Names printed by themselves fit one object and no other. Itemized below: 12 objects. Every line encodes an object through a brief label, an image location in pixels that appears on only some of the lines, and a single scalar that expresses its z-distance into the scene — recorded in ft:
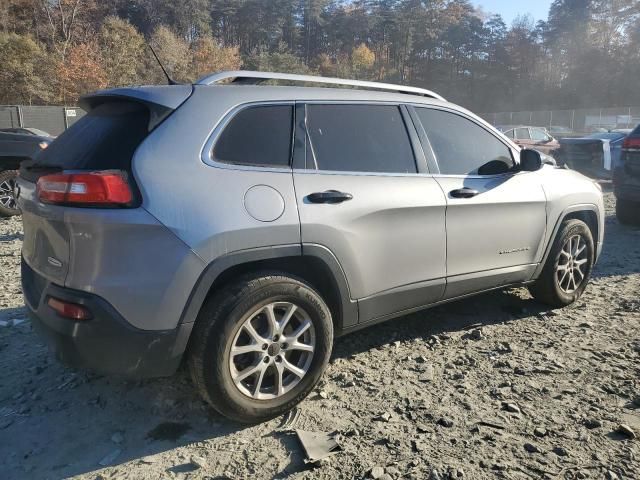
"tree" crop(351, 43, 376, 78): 272.25
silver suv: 8.05
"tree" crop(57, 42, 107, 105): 137.08
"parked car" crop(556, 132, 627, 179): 45.39
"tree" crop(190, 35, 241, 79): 182.60
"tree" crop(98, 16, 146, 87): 147.13
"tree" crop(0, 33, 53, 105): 130.52
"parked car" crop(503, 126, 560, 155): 66.03
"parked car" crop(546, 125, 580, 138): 107.51
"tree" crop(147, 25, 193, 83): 155.63
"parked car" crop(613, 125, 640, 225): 24.02
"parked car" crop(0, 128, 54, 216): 26.35
